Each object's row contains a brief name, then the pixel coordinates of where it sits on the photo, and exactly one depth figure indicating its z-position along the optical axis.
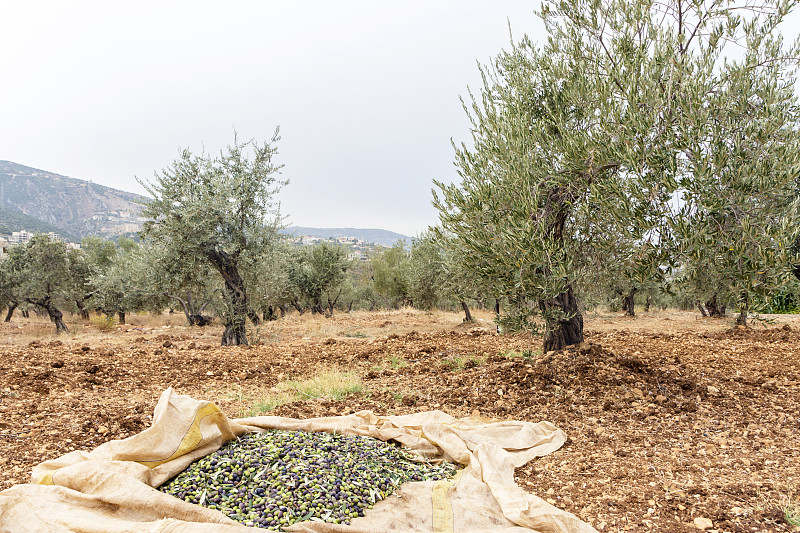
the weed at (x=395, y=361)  10.51
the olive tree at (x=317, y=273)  29.61
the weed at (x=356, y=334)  17.83
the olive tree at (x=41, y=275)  23.48
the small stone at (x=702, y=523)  3.68
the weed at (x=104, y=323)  23.00
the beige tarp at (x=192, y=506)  3.49
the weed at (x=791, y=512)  3.62
